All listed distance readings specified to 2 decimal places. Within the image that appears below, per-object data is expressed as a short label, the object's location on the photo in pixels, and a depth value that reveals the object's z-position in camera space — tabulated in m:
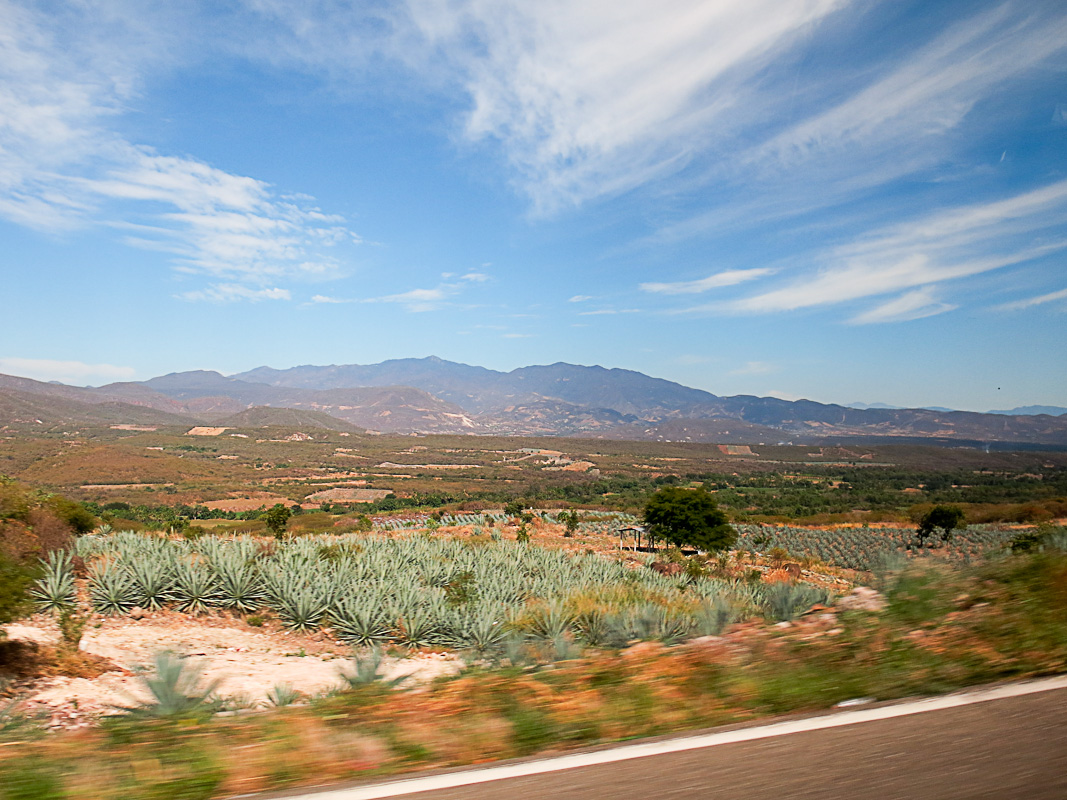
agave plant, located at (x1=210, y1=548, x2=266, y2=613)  10.14
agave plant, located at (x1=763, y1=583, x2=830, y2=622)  7.34
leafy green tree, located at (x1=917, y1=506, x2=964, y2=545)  44.41
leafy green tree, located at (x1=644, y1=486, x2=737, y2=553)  35.19
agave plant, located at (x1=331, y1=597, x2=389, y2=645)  9.19
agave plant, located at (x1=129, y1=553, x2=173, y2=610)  9.78
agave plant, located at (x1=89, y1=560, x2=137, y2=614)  9.48
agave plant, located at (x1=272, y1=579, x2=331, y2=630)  9.59
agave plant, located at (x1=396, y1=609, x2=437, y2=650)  9.16
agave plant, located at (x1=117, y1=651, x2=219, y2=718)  4.09
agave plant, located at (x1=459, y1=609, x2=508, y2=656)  8.89
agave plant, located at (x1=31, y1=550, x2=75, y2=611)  9.12
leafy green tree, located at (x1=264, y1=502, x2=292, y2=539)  27.84
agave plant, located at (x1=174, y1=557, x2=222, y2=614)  9.90
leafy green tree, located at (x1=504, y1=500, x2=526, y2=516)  44.75
